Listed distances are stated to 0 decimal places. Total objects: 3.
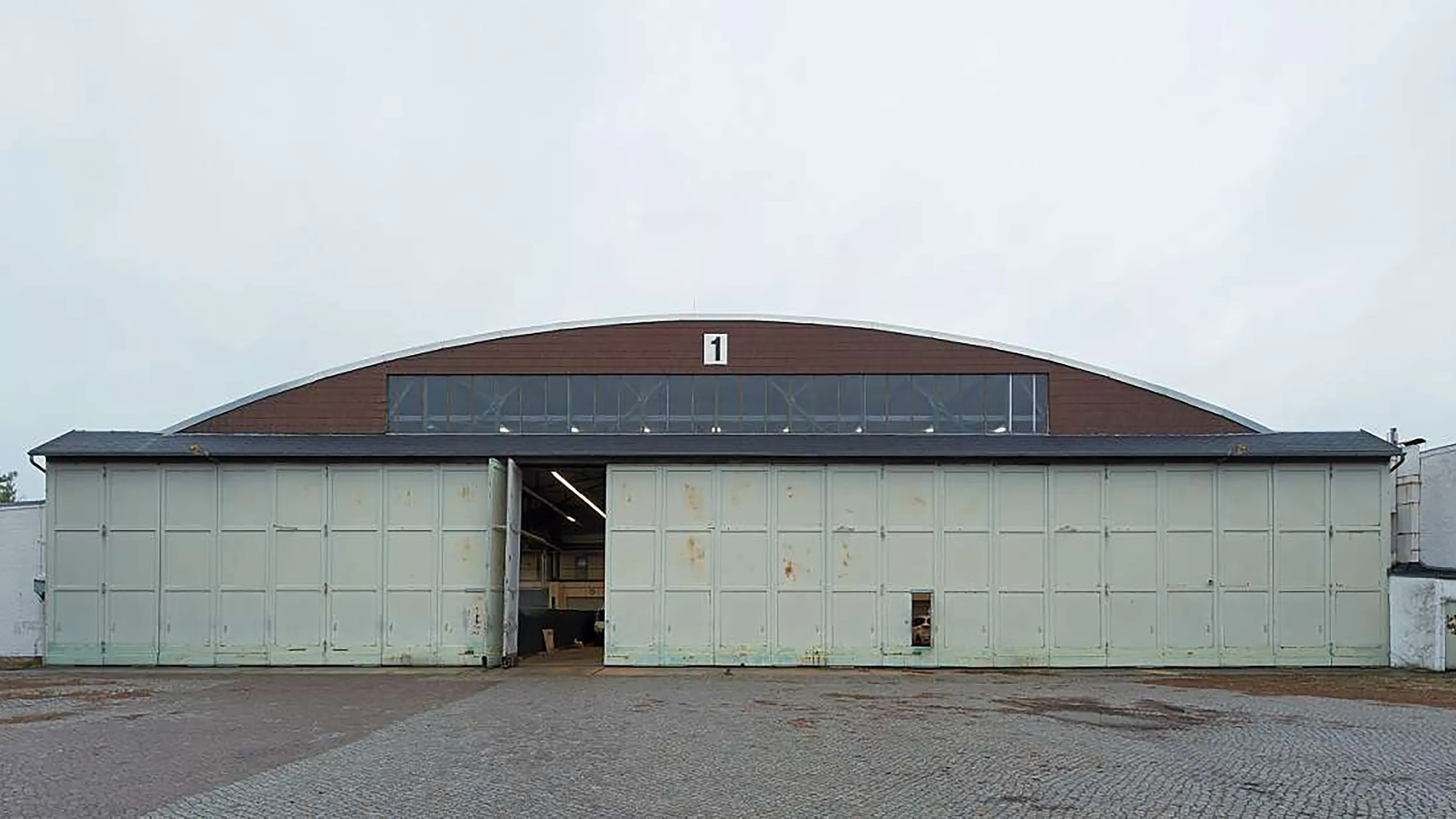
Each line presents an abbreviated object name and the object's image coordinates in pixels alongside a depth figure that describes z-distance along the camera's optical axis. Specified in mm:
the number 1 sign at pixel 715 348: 31641
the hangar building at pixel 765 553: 28297
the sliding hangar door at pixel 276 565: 28375
